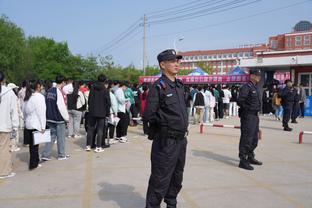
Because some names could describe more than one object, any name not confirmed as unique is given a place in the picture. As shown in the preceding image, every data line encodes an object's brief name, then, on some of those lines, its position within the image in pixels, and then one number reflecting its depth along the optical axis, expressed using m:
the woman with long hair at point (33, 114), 6.40
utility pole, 31.90
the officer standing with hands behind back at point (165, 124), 3.77
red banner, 23.89
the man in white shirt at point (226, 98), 17.55
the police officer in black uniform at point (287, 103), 12.28
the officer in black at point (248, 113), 6.64
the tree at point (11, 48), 43.69
